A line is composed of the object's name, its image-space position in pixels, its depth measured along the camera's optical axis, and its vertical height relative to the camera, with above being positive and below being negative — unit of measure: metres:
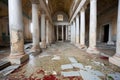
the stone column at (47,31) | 8.46 +0.91
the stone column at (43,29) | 6.43 +0.91
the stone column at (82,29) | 5.95 +0.81
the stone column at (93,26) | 4.16 +0.83
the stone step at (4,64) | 2.20 -1.06
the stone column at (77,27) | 7.73 +1.40
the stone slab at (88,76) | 1.69 -1.21
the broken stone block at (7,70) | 1.87 -1.17
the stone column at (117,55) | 2.51 -0.82
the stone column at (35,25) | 4.58 +1.02
